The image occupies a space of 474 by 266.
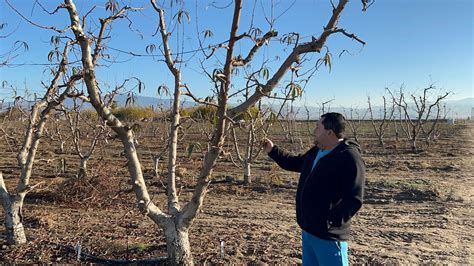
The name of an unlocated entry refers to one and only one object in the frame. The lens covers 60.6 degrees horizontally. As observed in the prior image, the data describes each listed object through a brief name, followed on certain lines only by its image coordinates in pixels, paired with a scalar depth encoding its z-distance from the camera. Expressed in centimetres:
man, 256
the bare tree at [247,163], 827
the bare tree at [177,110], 282
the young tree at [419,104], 1484
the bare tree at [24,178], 395
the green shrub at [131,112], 3281
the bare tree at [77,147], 731
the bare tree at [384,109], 1681
